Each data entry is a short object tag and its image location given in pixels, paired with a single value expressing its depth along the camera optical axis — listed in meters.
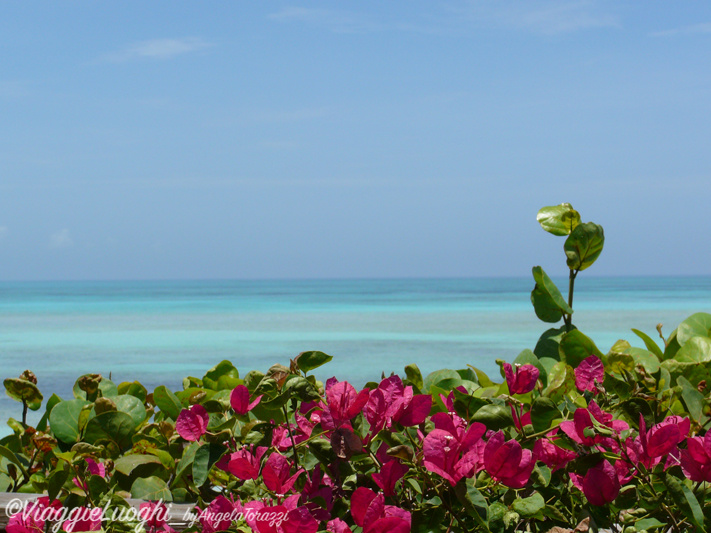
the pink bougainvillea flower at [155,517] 2.42
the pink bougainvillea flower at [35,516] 2.43
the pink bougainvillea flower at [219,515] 2.37
